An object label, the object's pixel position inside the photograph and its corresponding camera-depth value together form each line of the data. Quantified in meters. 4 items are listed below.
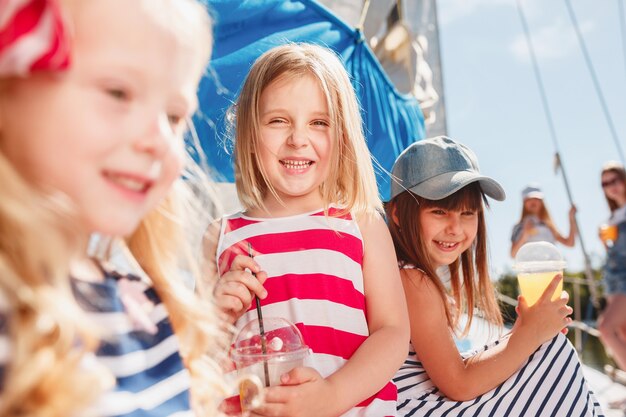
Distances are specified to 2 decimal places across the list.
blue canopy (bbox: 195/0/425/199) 1.67
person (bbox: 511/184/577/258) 4.29
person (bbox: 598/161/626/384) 3.51
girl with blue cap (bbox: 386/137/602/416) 1.34
